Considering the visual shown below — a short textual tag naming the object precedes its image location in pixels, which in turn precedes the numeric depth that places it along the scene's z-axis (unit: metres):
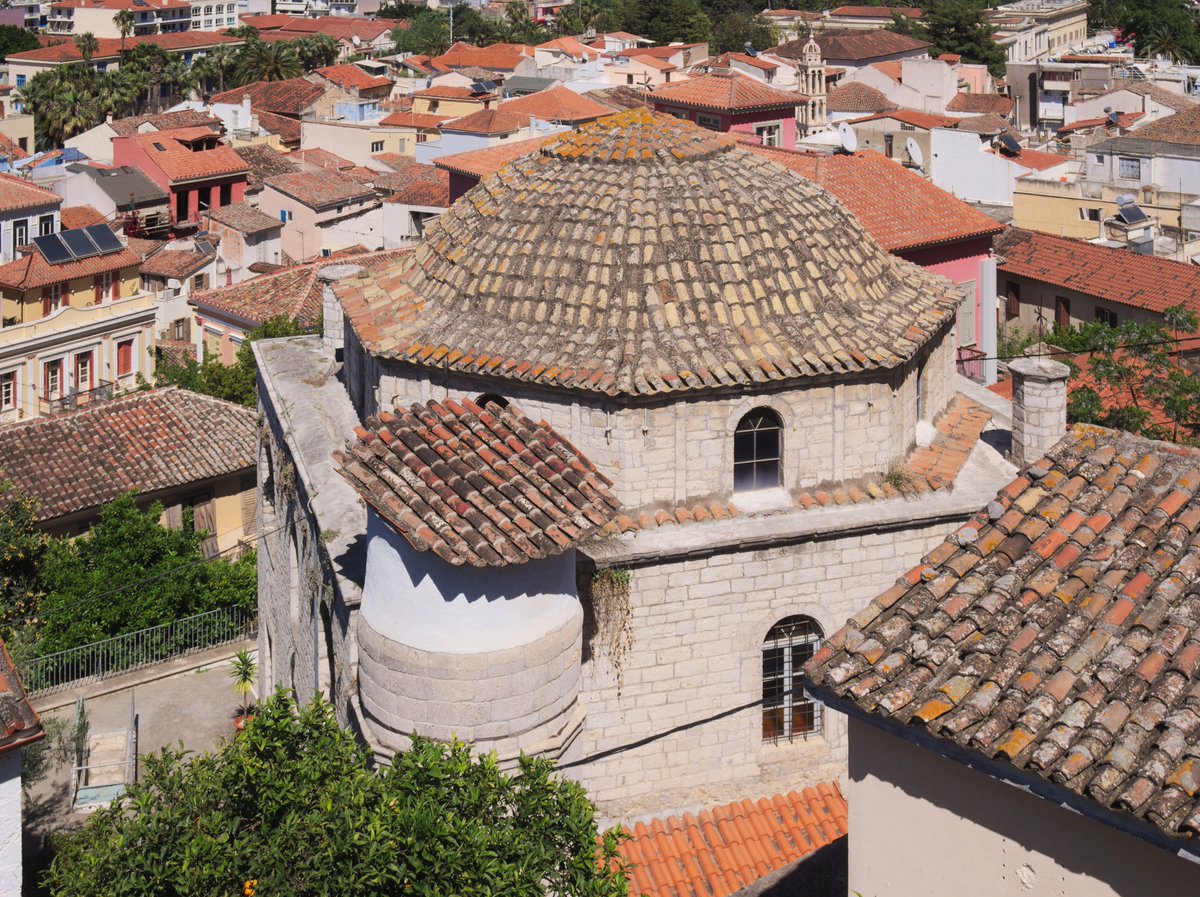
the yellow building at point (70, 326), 51.97
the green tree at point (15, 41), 139.25
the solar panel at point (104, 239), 56.69
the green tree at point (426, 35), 144.38
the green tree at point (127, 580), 32.91
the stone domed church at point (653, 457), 15.27
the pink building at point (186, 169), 76.62
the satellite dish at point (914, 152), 49.41
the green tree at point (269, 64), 119.00
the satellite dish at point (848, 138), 41.72
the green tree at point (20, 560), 35.09
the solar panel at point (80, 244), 55.66
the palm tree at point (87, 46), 128.75
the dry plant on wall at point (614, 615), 16.62
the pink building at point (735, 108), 60.97
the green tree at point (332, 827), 11.66
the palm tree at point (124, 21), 148.38
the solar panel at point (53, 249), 54.28
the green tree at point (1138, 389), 28.39
